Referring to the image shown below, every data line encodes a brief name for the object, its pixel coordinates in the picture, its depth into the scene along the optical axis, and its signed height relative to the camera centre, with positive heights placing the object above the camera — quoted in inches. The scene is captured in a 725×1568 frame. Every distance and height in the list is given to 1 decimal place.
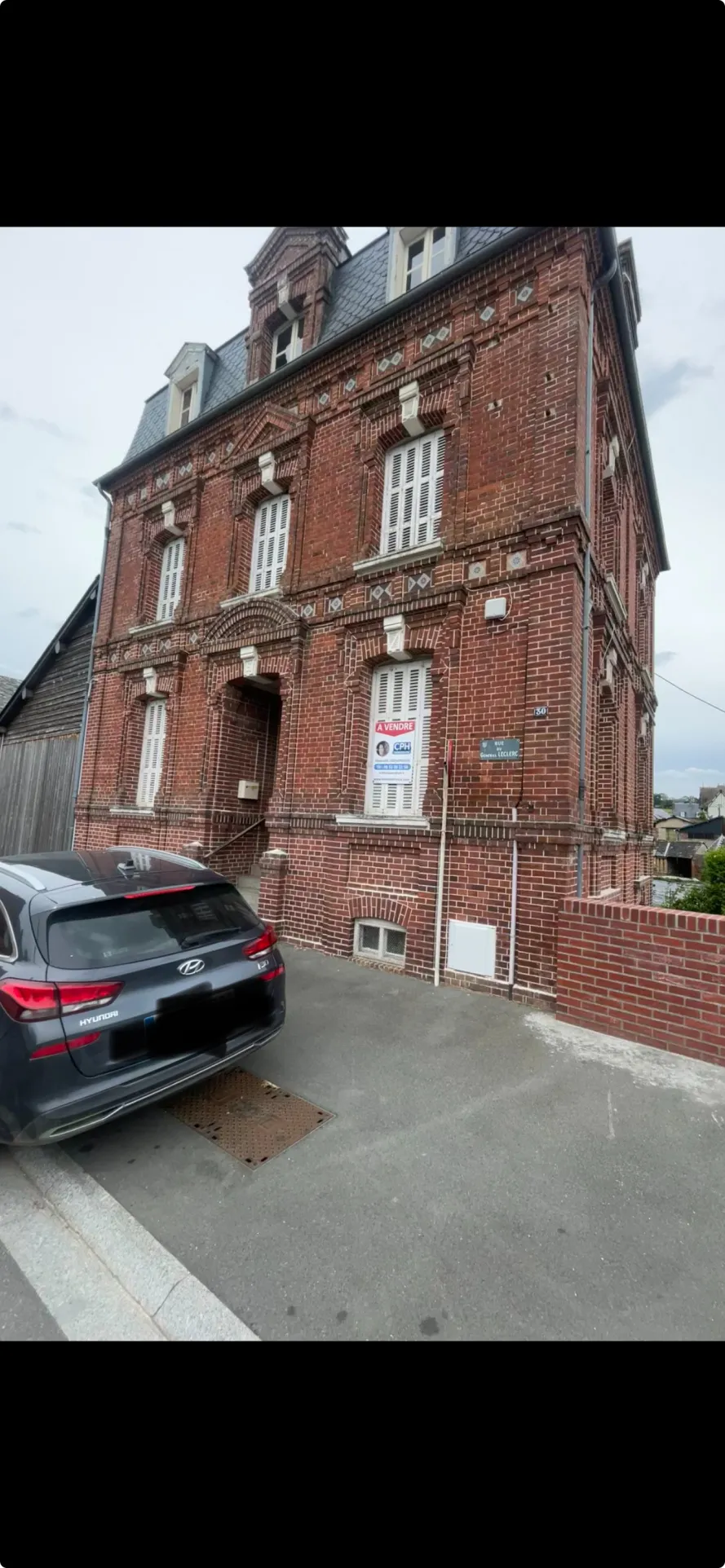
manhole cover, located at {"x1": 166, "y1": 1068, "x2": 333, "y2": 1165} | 123.1 -71.7
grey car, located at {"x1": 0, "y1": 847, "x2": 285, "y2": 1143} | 103.8 -37.7
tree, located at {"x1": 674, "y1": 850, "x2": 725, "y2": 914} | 405.1 -33.6
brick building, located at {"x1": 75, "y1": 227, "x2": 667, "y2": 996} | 230.8 +118.7
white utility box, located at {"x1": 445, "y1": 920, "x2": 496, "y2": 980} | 224.1 -48.2
